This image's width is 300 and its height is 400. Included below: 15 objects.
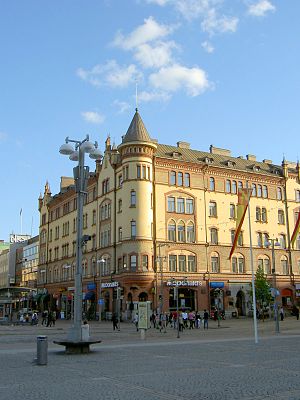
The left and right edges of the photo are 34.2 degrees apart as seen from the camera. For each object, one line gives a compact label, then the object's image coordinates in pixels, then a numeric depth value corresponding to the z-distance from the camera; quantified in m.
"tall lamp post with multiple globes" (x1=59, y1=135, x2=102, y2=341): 20.34
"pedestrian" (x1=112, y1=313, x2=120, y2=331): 43.03
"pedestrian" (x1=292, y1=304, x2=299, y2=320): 56.51
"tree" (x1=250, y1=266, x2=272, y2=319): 57.34
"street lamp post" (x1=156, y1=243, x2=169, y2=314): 56.24
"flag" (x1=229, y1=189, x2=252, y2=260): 30.70
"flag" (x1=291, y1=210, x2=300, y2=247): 37.50
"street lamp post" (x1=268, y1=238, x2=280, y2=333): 35.24
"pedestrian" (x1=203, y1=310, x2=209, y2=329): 44.84
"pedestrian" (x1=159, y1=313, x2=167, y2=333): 41.37
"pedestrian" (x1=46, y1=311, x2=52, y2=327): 48.87
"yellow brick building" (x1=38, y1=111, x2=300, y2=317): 58.38
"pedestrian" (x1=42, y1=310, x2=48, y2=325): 57.84
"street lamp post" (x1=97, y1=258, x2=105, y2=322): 60.09
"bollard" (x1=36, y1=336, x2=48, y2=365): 16.28
